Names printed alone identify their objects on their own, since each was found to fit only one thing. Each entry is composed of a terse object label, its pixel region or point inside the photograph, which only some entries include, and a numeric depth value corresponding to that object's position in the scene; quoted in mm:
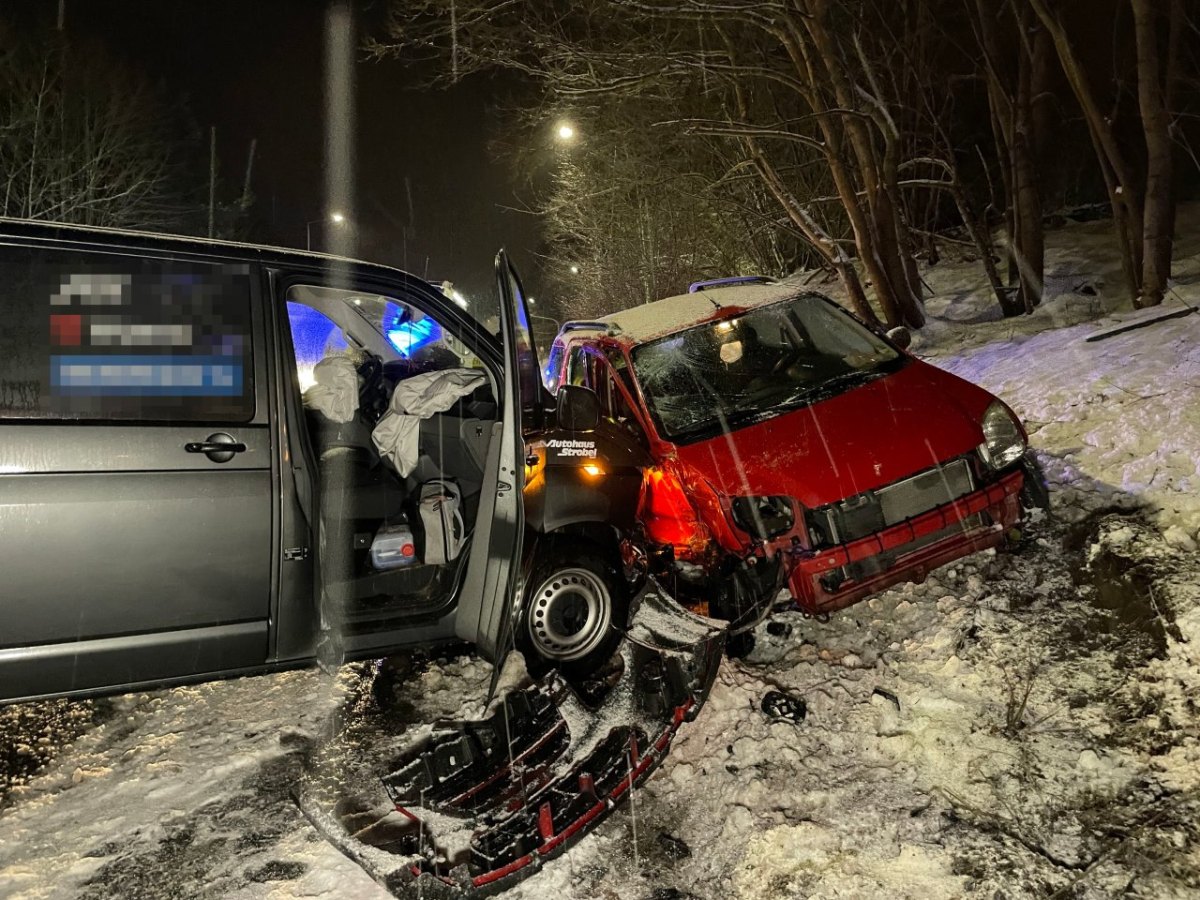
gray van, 2756
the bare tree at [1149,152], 7543
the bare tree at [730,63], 9109
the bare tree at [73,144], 16688
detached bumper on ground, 2594
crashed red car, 3789
